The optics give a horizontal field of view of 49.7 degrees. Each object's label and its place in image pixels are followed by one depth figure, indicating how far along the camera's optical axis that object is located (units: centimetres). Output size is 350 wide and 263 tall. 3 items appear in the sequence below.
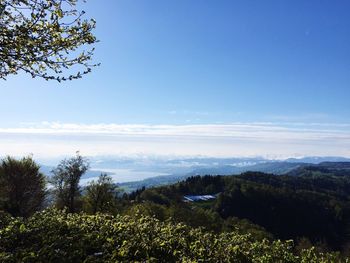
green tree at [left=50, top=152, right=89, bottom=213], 6575
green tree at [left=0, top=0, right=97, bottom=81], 1315
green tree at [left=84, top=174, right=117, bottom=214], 6800
